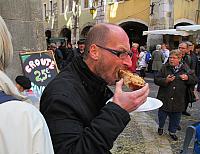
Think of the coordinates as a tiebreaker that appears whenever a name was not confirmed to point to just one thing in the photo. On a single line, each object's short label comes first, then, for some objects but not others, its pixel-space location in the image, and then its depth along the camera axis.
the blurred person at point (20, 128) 0.99
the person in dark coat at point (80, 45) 6.95
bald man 1.33
